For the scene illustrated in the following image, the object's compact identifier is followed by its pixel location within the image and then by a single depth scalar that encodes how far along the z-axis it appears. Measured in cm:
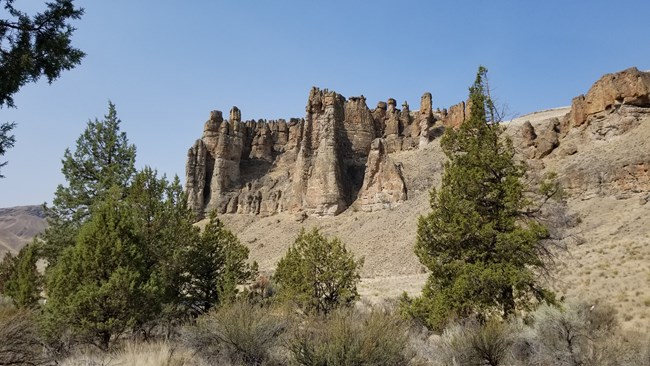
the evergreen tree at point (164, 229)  1505
